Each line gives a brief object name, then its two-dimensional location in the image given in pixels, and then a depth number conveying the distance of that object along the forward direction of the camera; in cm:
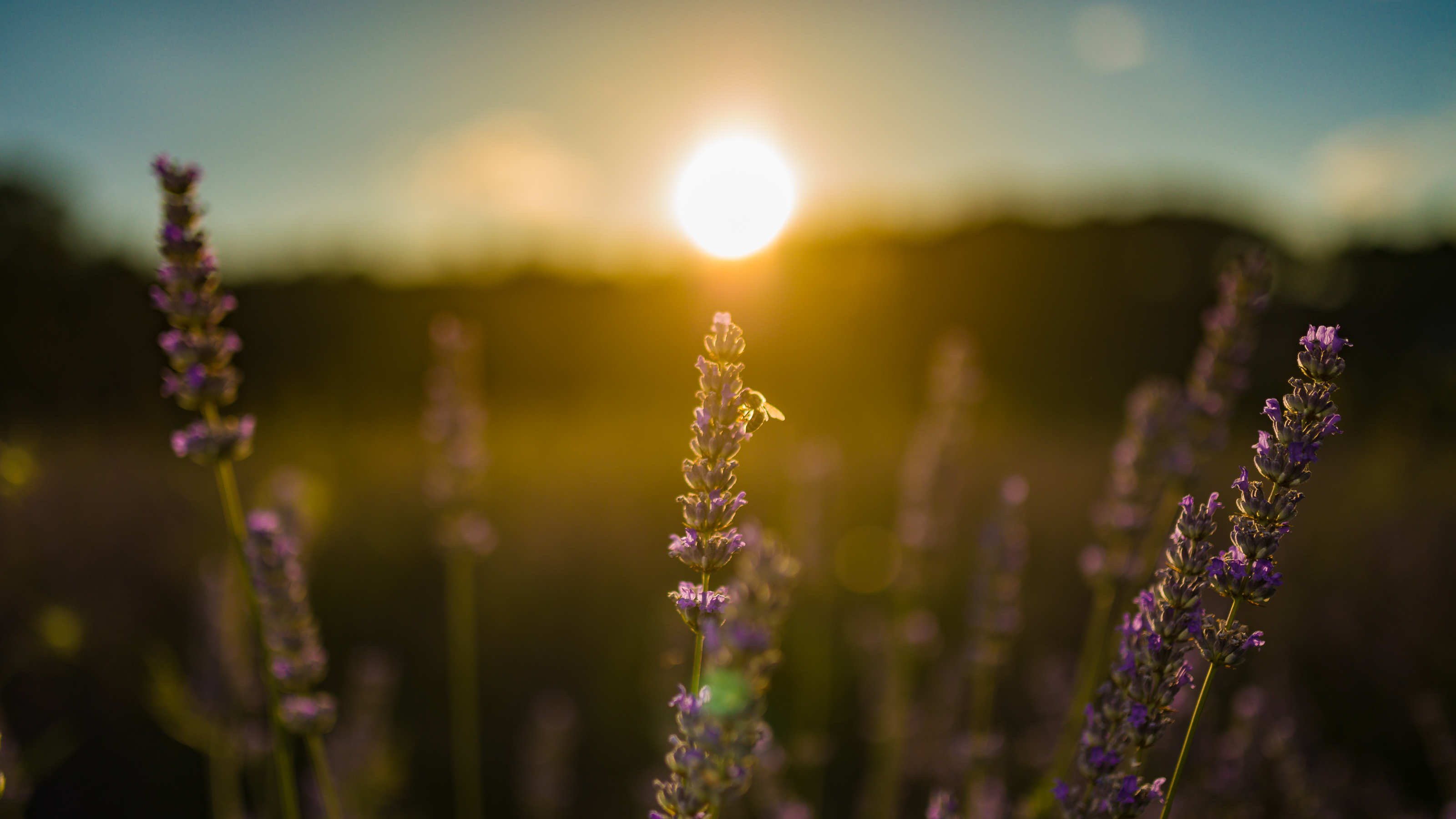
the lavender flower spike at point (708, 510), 39
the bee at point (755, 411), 41
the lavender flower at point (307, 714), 45
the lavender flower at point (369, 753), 62
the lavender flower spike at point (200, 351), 42
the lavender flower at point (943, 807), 42
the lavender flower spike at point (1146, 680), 39
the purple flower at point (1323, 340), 39
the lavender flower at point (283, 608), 45
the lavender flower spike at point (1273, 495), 39
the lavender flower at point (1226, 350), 50
